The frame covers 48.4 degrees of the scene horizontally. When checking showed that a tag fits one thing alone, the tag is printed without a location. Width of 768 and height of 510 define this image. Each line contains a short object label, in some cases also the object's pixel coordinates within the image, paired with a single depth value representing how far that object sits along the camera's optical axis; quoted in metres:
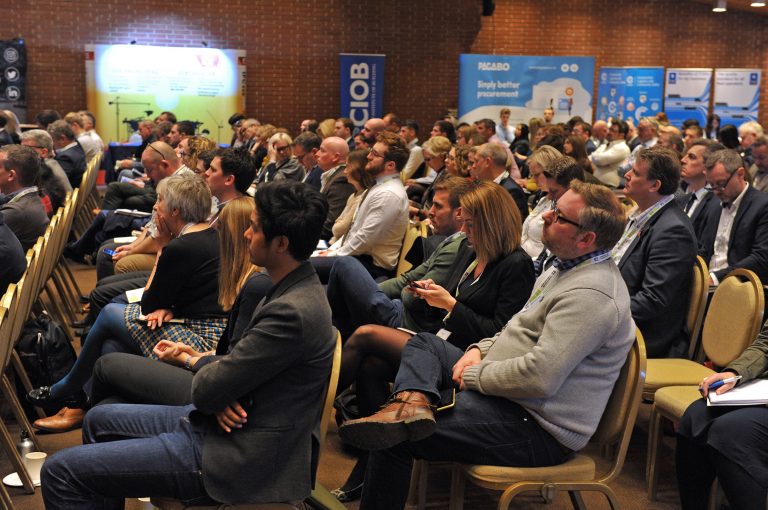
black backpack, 4.02
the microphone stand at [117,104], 14.02
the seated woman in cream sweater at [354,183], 5.50
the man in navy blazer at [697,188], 5.02
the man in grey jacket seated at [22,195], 5.25
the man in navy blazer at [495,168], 5.69
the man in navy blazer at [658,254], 3.58
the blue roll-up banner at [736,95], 16.39
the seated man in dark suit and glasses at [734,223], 4.53
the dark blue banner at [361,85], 15.12
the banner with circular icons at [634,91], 15.79
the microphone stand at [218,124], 14.37
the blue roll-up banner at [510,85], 15.16
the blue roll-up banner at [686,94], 16.14
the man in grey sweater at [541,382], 2.45
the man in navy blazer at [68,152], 8.29
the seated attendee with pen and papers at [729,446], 2.65
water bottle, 3.59
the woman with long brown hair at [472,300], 3.21
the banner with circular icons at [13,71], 13.75
